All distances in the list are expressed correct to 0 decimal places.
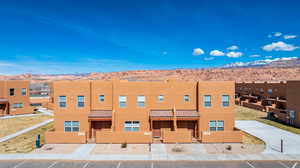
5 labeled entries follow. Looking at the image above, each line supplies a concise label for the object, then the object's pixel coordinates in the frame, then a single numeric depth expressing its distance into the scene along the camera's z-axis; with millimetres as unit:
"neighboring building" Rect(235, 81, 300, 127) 26794
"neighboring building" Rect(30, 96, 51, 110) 50369
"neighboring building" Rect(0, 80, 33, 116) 34812
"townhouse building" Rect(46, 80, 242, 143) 19453
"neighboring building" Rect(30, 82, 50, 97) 76312
